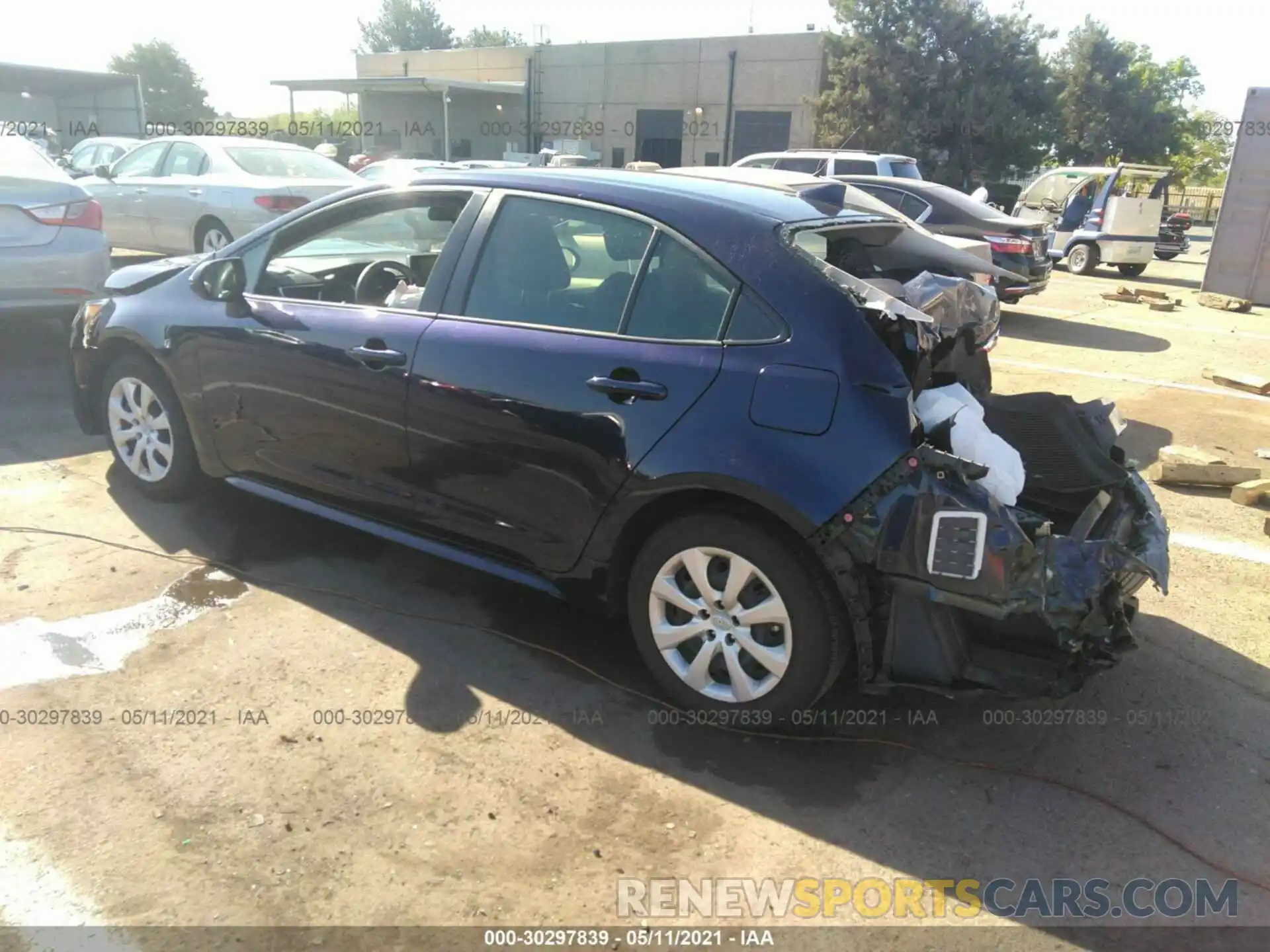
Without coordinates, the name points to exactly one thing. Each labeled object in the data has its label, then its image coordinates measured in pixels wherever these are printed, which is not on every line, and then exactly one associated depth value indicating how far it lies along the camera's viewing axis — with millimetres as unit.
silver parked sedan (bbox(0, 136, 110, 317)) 6645
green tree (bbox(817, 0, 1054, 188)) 31250
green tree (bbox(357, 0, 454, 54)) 83688
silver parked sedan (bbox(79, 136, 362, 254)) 9570
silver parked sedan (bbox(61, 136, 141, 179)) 14477
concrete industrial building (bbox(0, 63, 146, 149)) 21859
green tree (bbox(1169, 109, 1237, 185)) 41312
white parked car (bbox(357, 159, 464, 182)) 13773
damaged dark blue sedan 2791
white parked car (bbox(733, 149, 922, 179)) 14398
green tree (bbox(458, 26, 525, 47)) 83188
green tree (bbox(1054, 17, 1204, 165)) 36844
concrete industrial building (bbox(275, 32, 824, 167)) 35156
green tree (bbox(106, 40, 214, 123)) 61875
